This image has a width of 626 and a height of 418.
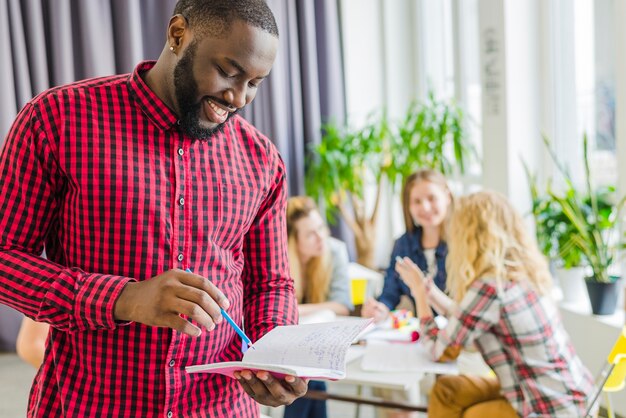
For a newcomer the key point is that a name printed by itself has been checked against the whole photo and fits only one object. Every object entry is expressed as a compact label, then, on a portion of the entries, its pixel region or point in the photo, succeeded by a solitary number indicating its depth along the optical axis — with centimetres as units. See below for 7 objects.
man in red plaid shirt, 116
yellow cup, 410
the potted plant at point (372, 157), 501
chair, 229
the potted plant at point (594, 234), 352
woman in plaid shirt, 257
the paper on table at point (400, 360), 258
